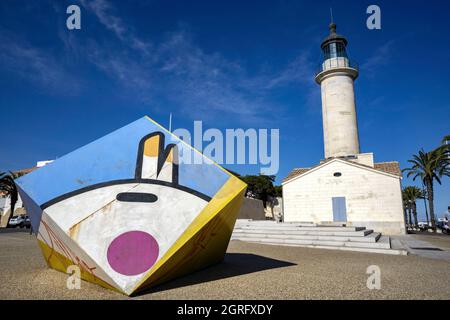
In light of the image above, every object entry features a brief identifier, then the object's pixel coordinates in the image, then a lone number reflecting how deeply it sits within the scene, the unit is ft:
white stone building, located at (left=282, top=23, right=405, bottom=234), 75.87
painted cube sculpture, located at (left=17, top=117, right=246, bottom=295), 17.11
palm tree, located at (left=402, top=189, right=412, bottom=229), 182.53
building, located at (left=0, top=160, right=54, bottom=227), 168.74
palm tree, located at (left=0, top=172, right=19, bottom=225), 119.65
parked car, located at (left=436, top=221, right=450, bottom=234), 87.55
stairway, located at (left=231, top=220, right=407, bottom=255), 42.47
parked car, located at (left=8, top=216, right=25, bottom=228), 125.90
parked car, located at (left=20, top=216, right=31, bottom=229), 123.54
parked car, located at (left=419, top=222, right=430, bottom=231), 119.85
